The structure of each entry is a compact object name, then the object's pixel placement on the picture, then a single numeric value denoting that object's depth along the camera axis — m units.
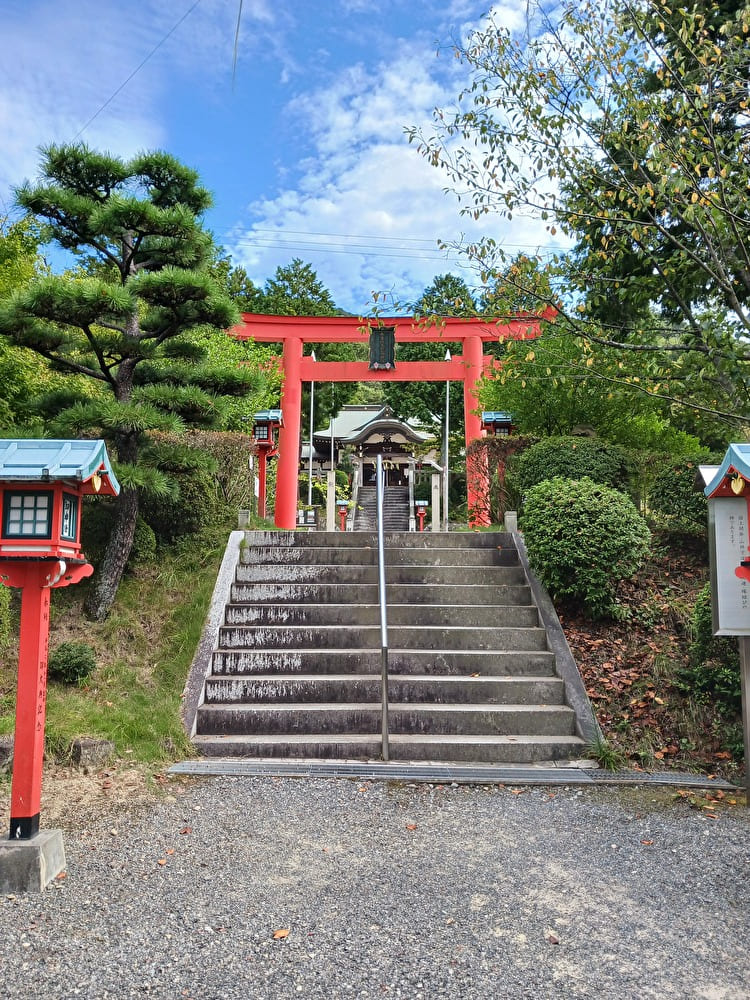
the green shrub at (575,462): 6.51
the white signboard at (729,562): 3.69
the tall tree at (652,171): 4.16
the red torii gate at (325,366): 12.62
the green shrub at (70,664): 4.68
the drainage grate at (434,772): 3.85
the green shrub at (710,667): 4.20
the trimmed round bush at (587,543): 5.05
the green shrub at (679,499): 5.76
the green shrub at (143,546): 6.12
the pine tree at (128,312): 5.13
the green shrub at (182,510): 6.39
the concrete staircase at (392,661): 4.35
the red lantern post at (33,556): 2.75
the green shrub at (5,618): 4.68
